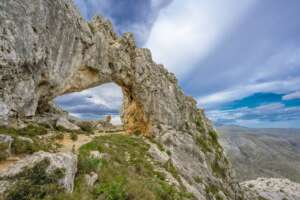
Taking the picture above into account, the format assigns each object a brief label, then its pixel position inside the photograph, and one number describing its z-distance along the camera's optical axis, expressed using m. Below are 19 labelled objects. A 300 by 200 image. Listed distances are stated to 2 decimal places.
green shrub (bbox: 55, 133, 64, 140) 17.83
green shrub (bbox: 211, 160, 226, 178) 32.12
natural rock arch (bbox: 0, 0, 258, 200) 14.00
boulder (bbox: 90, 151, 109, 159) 14.27
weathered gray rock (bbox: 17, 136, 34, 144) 10.84
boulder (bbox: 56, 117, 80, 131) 24.01
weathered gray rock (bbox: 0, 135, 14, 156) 8.74
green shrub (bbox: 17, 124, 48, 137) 14.32
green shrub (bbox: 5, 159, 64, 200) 6.28
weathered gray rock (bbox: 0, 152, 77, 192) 6.97
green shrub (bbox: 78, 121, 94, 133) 30.00
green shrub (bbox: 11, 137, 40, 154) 9.63
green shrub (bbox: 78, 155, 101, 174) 10.18
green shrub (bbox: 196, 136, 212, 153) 33.53
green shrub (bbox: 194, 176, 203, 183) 22.82
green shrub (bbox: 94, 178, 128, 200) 8.21
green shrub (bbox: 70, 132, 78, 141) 19.97
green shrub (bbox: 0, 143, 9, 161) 8.37
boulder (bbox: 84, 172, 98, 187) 9.18
